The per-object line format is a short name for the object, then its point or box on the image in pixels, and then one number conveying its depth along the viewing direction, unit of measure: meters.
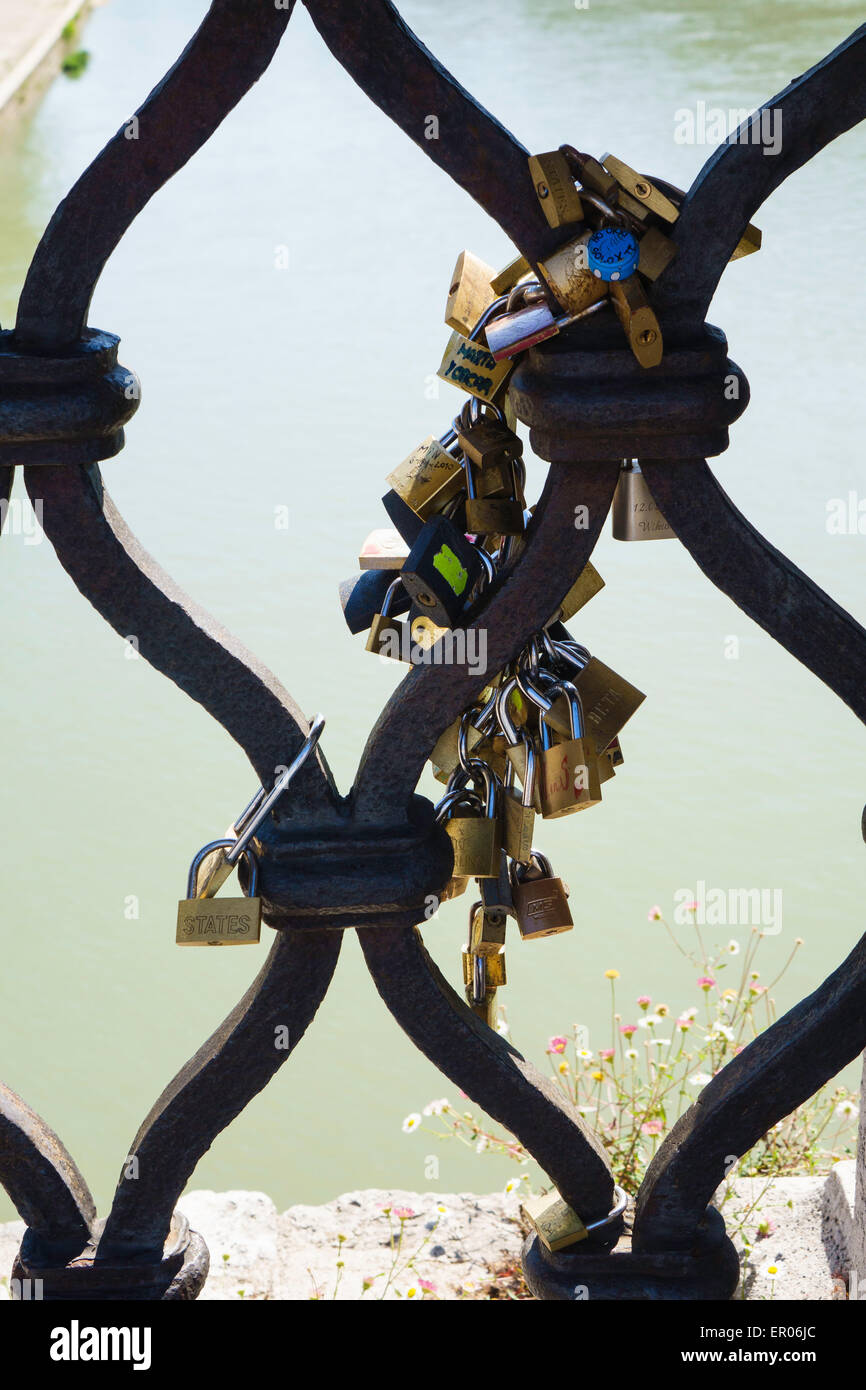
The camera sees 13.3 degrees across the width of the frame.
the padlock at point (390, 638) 1.81
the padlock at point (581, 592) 1.83
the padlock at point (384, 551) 1.82
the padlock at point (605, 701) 1.84
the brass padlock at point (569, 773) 1.80
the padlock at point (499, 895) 1.87
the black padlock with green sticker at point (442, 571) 1.75
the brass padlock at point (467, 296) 1.76
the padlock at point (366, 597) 1.85
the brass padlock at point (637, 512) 1.75
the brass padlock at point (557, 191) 1.65
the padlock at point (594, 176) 1.66
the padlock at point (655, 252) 1.67
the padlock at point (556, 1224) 1.85
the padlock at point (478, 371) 1.74
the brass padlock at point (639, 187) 1.66
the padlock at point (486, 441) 1.75
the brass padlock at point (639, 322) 1.67
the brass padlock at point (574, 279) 1.66
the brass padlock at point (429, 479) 1.78
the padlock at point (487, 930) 1.88
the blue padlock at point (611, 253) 1.65
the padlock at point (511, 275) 1.73
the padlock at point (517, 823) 1.83
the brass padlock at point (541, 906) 1.87
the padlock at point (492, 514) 1.76
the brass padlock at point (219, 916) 1.75
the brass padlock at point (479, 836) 1.83
